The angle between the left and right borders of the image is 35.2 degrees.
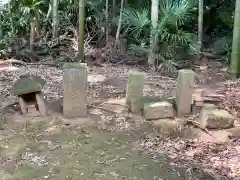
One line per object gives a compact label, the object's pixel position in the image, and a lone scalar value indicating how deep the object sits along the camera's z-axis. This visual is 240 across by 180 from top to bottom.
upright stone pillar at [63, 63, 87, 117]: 4.41
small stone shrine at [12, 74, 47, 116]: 4.42
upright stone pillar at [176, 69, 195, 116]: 4.58
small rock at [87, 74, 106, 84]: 6.49
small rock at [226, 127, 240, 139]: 4.14
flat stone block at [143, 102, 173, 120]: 4.46
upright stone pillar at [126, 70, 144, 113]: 4.72
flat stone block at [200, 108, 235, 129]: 4.23
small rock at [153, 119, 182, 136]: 4.16
